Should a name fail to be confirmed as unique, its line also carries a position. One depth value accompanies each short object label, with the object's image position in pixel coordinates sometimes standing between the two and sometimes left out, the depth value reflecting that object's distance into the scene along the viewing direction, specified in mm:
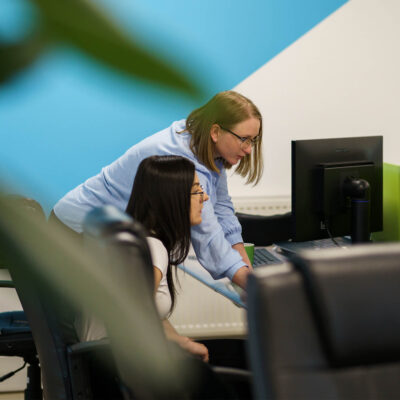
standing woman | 4198
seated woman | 4068
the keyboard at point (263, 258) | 4396
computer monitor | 4296
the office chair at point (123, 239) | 2676
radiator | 5524
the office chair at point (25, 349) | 4420
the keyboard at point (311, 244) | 4516
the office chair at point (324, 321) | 2812
